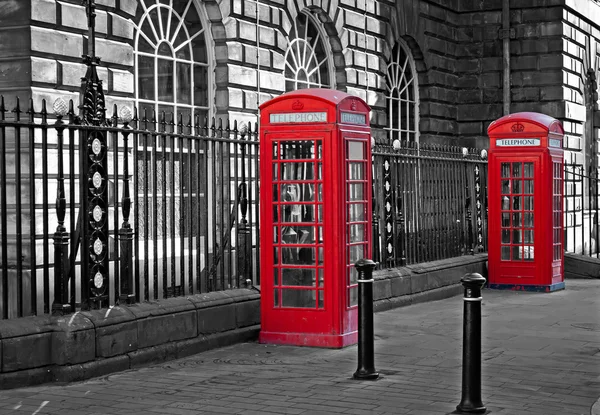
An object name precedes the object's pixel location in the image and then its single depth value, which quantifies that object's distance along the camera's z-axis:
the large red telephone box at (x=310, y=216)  8.83
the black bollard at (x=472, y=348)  6.49
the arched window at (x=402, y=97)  20.69
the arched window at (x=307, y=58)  17.22
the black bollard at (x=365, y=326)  7.48
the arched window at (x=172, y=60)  13.54
